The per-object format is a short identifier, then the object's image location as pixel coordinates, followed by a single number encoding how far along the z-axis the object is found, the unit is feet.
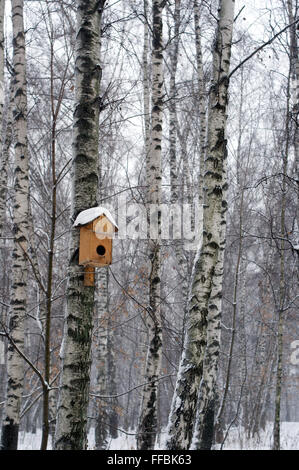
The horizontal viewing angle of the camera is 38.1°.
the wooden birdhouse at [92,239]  9.28
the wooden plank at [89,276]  9.27
